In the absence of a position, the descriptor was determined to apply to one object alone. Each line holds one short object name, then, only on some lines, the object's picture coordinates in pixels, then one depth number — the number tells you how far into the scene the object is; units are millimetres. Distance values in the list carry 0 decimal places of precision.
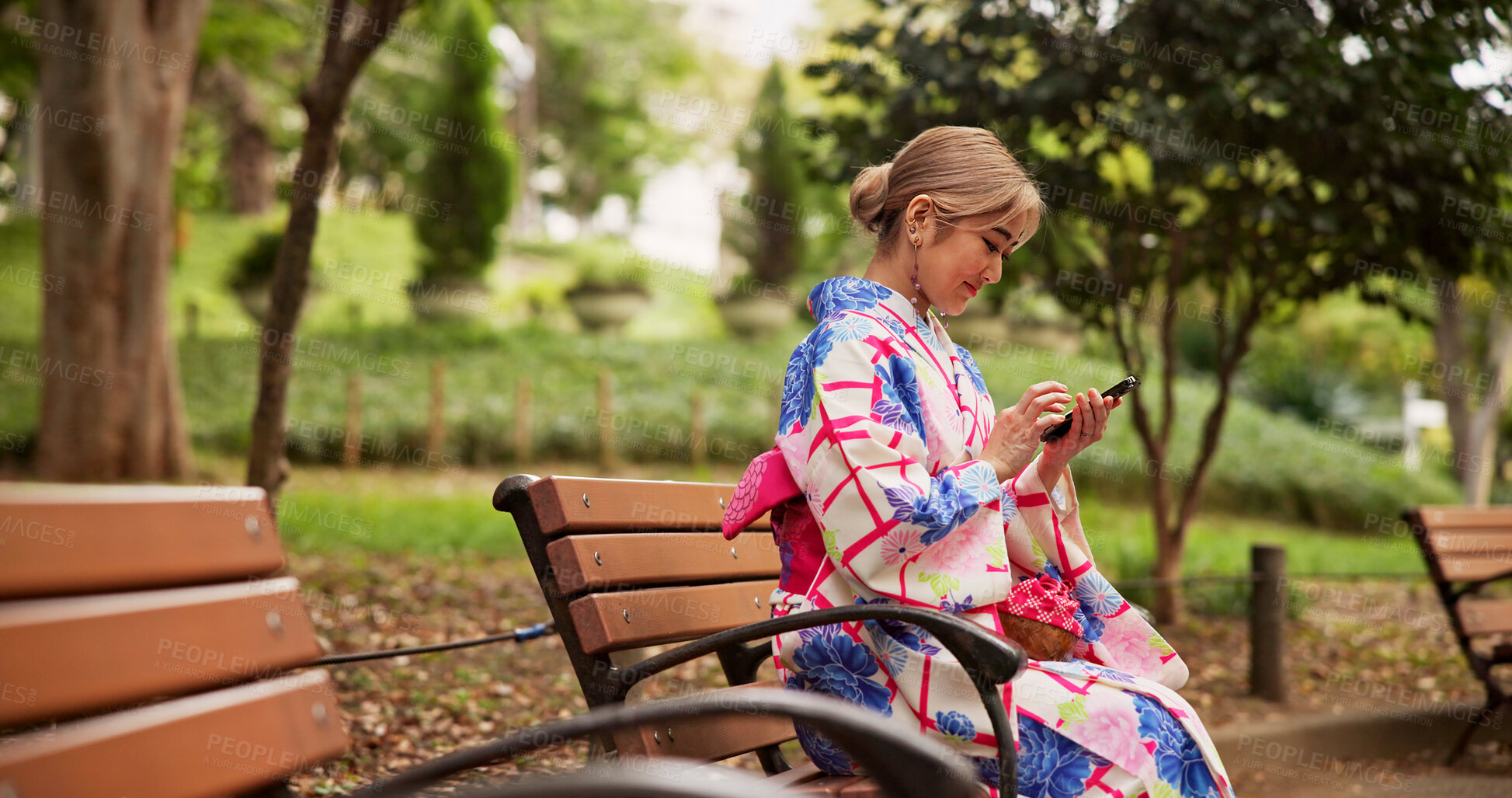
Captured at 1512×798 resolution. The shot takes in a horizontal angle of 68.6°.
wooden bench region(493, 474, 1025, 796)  1780
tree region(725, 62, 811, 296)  16562
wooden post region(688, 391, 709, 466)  12594
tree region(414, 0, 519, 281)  16266
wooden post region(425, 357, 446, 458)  11867
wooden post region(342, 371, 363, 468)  11453
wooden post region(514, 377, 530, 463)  12078
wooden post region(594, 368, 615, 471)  12148
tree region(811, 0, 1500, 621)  4793
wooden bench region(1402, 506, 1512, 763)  4758
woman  1850
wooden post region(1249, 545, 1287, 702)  4992
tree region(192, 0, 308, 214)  12367
